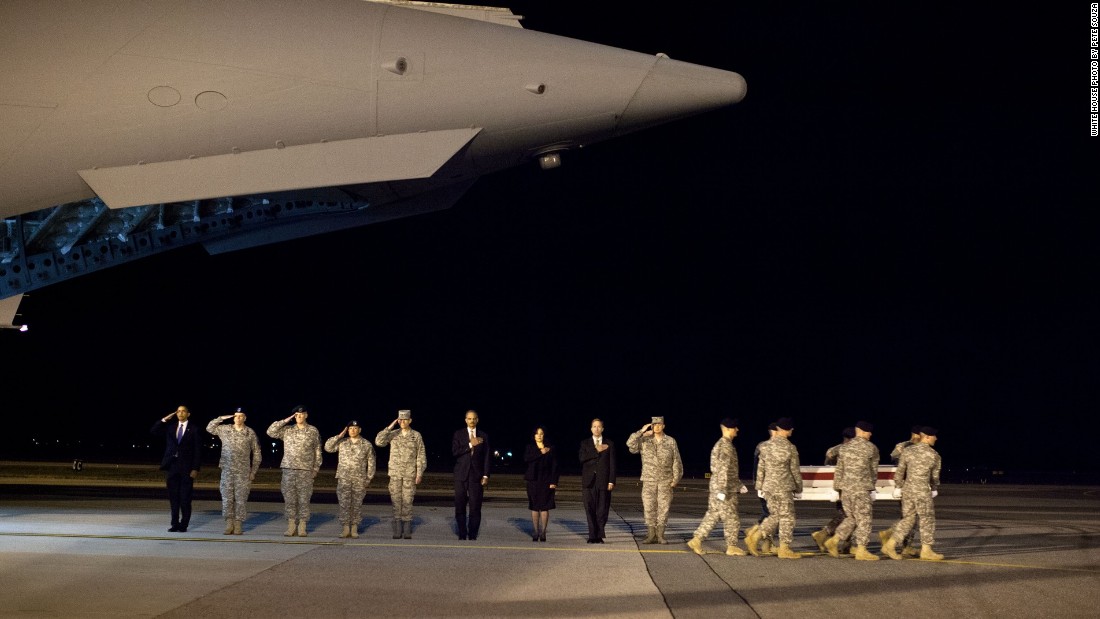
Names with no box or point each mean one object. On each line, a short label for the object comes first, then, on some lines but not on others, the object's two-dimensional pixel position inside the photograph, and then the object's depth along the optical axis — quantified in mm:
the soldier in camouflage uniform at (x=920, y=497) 13523
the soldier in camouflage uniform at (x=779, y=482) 13617
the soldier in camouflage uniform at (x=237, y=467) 15039
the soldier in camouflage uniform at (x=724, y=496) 13711
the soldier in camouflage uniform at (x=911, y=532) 13797
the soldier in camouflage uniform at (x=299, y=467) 14867
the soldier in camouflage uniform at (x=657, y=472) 14867
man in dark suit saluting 15240
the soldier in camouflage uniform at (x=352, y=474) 14758
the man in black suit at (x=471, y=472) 15117
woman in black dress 15164
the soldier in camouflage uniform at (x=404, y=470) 14883
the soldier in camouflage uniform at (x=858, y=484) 13617
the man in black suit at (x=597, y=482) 15148
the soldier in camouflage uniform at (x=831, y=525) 14344
